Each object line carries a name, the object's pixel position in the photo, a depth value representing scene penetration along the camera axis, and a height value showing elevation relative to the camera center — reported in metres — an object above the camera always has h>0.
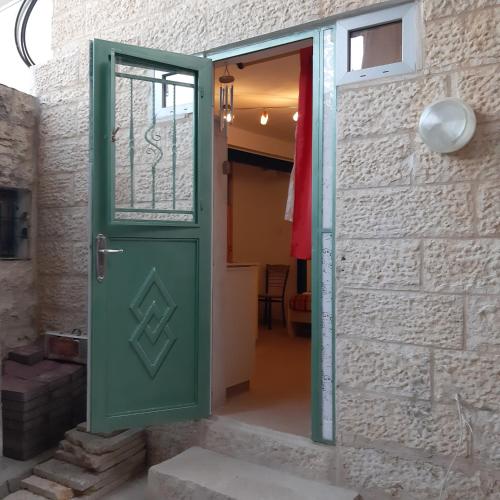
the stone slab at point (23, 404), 2.84 -0.96
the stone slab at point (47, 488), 2.56 -1.31
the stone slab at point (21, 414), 2.86 -1.02
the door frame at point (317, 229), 2.48 +0.05
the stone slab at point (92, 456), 2.69 -1.22
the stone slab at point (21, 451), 2.88 -1.25
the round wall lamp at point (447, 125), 2.05 +0.48
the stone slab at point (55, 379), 3.02 -0.87
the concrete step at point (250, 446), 2.41 -1.10
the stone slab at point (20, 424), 2.88 -1.09
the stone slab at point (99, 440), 2.73 -1.14
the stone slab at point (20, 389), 2.84 -0.88
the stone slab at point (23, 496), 2.57 -1.34
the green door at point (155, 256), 2.52 -0.09
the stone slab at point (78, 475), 2.62 -1.28
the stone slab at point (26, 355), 3.29 -0.78
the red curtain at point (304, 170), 2.71 +0.38
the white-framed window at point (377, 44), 2.24 +0.91
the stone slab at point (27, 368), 3.11 -0.84
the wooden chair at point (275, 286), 7.30 -0.71
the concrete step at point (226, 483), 2.25 -1.16
